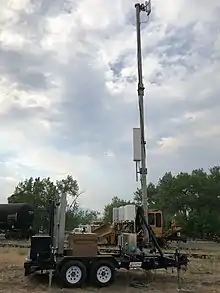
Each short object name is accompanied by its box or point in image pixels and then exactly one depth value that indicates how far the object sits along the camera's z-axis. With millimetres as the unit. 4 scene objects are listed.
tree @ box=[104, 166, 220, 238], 28591
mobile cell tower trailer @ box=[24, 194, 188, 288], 6192
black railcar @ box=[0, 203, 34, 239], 15419
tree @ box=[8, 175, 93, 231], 29916
